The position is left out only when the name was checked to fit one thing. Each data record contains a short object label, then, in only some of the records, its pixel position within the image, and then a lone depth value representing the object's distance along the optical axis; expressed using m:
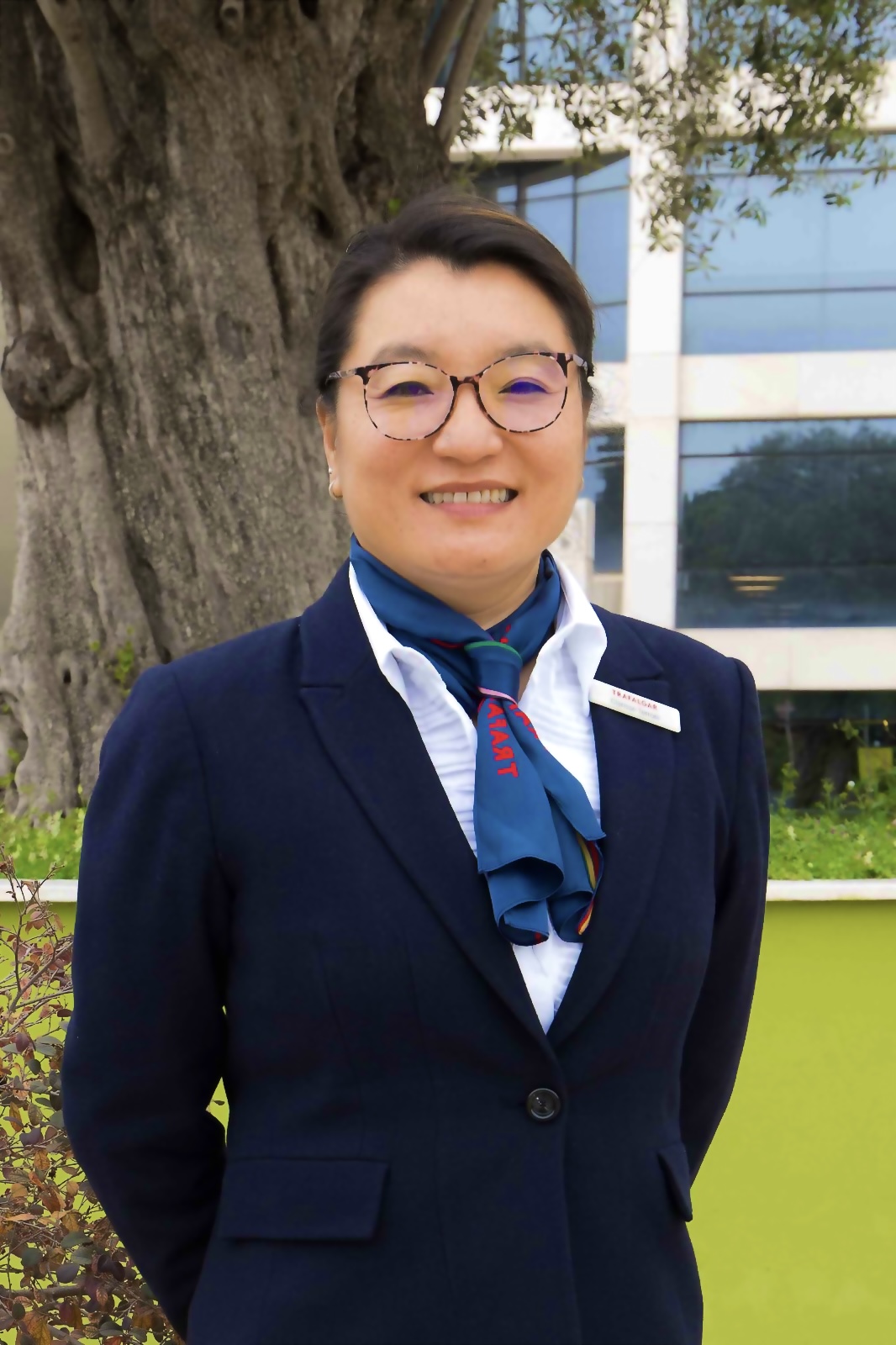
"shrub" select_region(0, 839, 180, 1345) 2.07
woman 1.33
